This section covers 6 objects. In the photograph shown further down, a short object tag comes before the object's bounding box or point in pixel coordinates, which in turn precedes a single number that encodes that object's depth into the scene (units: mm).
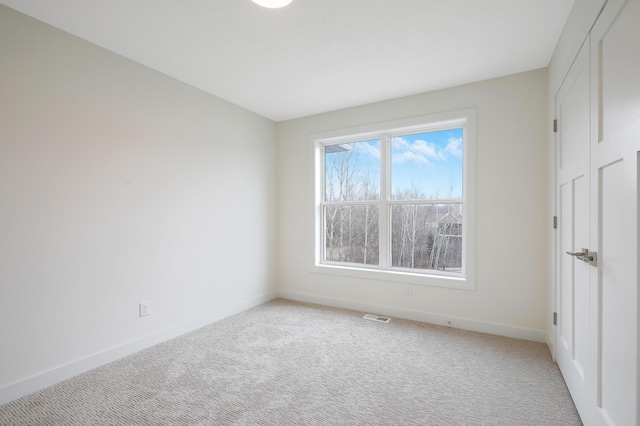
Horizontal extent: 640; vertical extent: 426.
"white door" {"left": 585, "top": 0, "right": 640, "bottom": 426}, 1122
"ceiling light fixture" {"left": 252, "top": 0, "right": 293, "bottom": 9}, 1851
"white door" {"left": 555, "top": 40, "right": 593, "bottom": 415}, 1650
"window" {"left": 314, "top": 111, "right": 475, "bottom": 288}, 3264
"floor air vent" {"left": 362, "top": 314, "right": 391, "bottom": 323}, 3332
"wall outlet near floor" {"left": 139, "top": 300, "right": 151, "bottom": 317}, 2663
